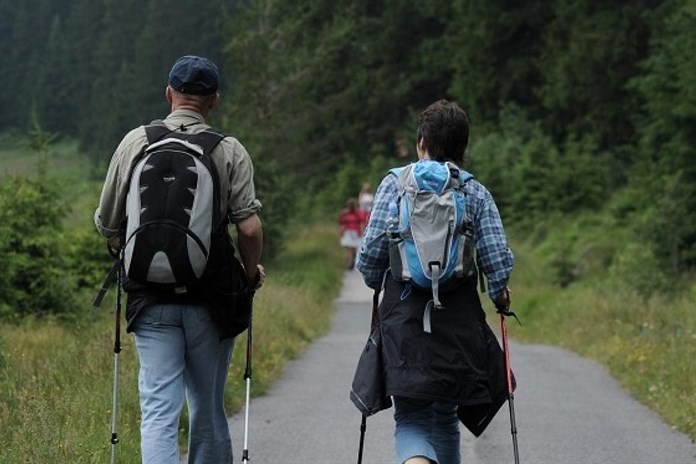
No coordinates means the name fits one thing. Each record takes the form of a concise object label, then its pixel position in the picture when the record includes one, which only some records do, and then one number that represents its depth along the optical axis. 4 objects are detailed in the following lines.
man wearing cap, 12.23
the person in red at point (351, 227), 70.09
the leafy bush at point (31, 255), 32.87
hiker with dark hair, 12.02
